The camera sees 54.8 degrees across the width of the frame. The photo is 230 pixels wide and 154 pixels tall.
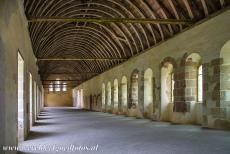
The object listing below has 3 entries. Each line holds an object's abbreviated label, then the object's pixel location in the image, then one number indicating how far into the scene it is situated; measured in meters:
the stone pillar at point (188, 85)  9.42
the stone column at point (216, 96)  7.46
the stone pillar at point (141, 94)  13.01
